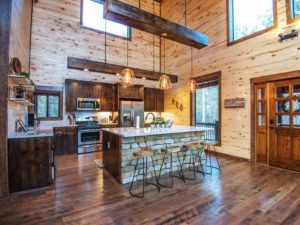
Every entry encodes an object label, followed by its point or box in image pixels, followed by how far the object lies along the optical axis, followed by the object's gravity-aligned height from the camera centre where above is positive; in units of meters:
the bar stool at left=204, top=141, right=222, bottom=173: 5.39 -1.23
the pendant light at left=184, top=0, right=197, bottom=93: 4.80 +0.83
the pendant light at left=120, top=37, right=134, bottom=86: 3.96 +0.88
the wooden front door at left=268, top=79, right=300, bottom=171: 3.86 -0.24
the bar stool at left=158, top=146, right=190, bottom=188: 3.24 -1.14
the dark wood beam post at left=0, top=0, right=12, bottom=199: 2.62 +0.42
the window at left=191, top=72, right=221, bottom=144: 6.06 +0.32
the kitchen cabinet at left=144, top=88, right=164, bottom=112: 7.56 +0.67
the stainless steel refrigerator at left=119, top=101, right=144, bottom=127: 6.46 +0.10
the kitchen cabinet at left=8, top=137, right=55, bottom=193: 2.81 -0.83
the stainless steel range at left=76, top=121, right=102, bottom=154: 5.72 -0.75
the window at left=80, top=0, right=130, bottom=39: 6.59 +3.80
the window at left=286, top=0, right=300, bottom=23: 3.80 +2.36
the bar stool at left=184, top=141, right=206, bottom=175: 4.05 -1.06
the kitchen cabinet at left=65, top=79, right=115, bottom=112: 5.88 +0.80
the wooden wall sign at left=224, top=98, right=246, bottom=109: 4.76 +0.34
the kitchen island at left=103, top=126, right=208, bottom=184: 3.26 -0.65
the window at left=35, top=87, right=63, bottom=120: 5.69 +0.37
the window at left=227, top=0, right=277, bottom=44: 4.30 +2.65
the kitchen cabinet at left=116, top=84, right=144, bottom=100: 6.51 +0.90
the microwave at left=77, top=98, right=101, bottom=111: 6.01 +0.38
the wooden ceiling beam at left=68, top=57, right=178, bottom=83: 4.54 +1.36
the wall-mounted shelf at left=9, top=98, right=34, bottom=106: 2.91 +0.27
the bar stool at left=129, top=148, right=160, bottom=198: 2.85 -1.00
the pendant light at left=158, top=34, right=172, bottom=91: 4.32 +0.81
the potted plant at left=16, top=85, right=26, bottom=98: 3.19 +0.43
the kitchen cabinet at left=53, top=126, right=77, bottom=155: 5.48 -0.82
